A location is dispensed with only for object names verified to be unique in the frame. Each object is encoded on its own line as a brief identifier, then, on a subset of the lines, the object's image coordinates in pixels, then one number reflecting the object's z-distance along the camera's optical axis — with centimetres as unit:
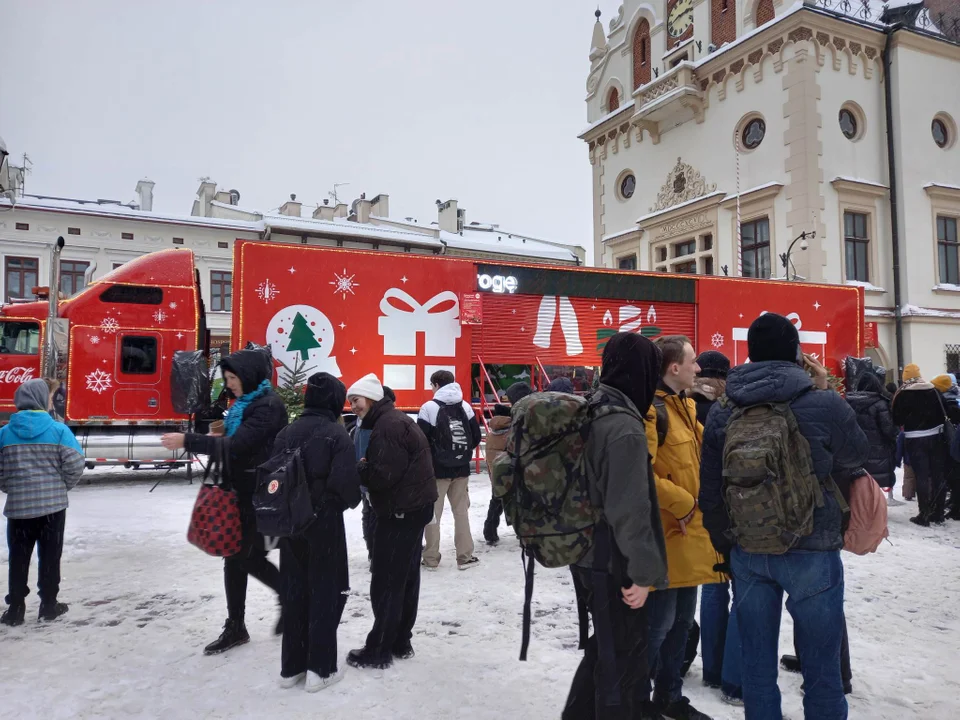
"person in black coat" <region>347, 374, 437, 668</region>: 417
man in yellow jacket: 311
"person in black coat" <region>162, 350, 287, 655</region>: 410
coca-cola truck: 1130
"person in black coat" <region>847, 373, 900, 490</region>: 695
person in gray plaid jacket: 485
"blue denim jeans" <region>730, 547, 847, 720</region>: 273
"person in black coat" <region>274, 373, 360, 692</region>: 383
